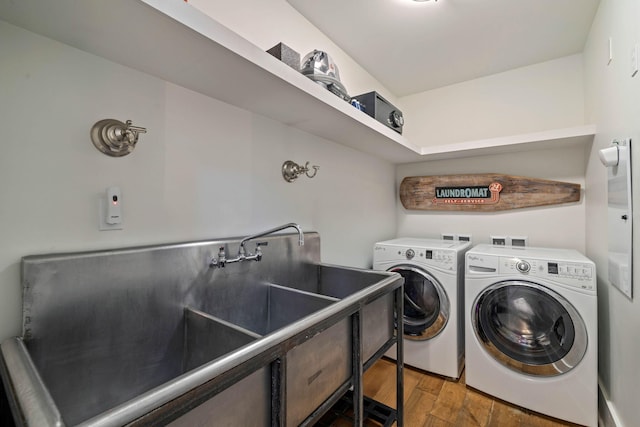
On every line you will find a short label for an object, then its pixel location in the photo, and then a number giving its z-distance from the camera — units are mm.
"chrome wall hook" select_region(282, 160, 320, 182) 1675
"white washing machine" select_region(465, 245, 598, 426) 1618
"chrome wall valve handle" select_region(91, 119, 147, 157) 954
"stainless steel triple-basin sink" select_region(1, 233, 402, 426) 590
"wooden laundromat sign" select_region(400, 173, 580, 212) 2367
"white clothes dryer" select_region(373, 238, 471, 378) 2070
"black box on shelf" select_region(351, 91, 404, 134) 1869
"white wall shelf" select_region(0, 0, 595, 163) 730
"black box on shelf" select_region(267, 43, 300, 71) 1195
